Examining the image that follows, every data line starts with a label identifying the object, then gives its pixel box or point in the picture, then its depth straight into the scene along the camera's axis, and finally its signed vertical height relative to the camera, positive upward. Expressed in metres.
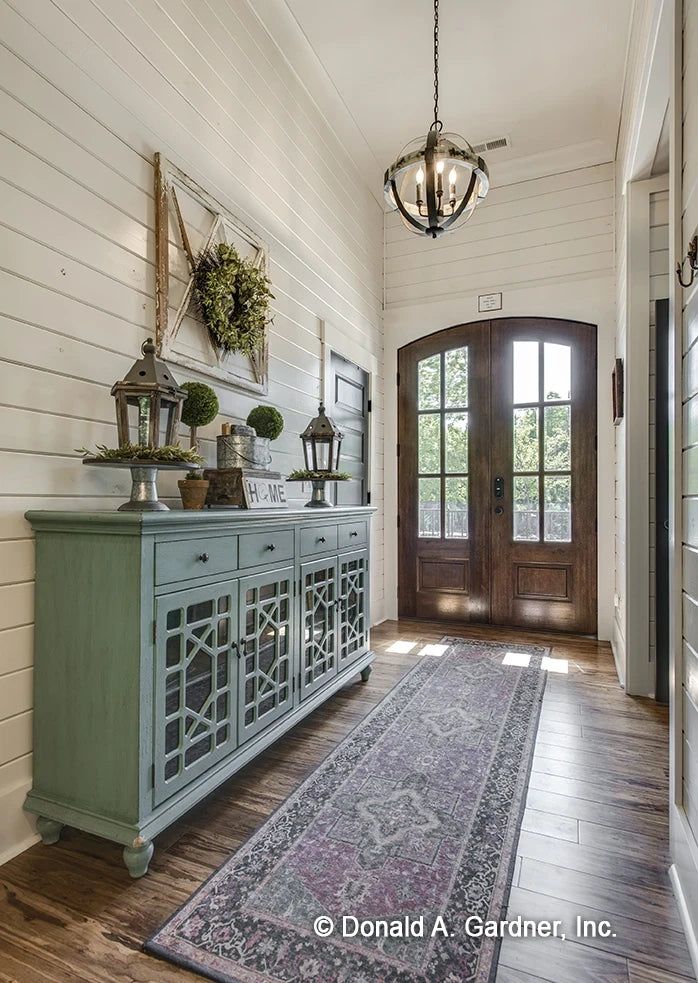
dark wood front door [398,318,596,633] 4.27 +0.24
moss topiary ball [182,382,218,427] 2.22 +0.40
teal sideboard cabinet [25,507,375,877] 1.53 -0.51
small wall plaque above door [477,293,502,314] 4.50 +1.68
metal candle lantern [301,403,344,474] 3.08 +0.34
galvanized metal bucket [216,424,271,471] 2.36 +0.23
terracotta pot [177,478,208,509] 2.07 +0.04
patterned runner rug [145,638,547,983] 1.27 -1.06
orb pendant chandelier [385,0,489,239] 2.37 +1.47
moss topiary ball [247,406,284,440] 2.77 +0.42
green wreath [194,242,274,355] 2.42 +0.96
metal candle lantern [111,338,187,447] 1.81 +0.36
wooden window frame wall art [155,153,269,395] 2.20 +1.03
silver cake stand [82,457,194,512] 1.73 +0.07
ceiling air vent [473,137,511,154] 4.12 +2.76
